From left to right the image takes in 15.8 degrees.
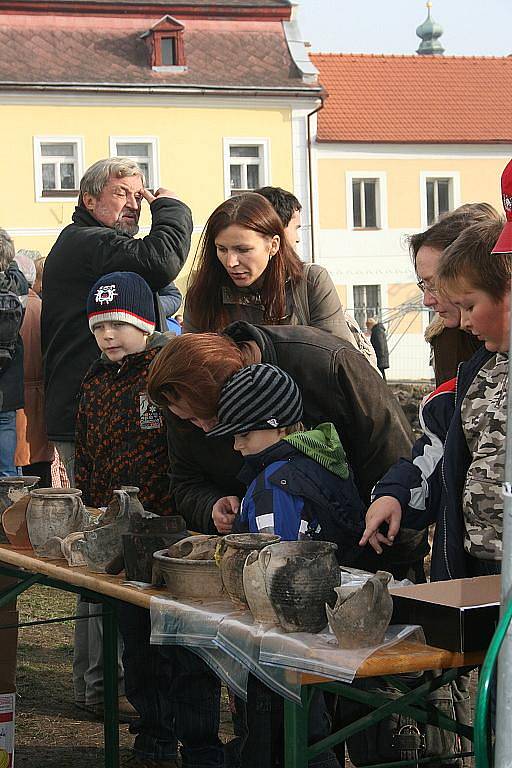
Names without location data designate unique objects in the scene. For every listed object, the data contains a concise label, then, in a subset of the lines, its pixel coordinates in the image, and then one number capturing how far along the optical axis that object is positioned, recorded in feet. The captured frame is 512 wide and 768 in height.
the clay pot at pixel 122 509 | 13.81
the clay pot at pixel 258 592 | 10.58
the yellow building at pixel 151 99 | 105.95
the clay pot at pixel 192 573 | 11.72
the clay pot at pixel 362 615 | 9.91
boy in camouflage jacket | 11.83
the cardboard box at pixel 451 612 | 9.98
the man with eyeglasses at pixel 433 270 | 16.16
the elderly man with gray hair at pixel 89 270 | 19.62
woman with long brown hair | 16.33
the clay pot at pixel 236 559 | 11.12
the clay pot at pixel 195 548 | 12.08
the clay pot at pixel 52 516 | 14.72
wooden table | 9.78
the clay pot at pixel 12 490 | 16.06
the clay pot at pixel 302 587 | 10.34
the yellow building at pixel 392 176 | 122.20
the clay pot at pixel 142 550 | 12.64
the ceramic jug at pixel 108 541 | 13.39
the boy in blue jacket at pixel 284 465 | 12.50
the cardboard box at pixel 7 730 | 15.85
